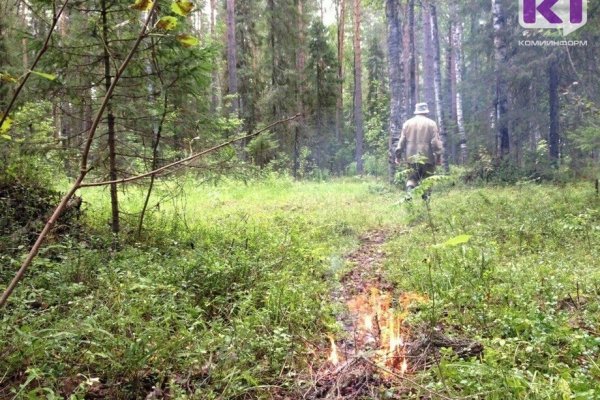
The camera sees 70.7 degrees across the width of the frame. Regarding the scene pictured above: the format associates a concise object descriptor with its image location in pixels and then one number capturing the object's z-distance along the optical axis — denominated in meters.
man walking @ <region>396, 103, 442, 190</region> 9.85
